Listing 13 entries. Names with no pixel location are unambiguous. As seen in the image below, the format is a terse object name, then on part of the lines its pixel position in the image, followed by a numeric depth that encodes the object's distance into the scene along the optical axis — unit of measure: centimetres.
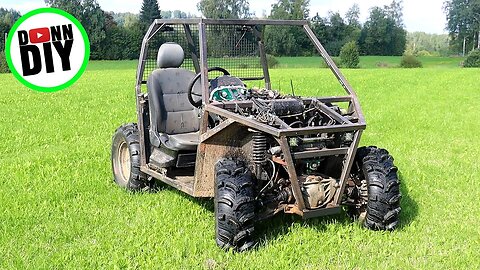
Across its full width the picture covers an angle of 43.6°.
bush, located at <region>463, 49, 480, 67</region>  5066
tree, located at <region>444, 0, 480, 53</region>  9038
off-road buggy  498
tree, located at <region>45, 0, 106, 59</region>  6447
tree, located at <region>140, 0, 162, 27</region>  8548
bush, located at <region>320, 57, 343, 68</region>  4615
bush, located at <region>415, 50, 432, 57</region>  8260
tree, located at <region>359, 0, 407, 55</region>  7712
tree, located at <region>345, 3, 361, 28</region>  9630
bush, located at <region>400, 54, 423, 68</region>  4856
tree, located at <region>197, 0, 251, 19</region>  2651
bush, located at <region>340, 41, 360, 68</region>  4600
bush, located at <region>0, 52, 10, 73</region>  3897
